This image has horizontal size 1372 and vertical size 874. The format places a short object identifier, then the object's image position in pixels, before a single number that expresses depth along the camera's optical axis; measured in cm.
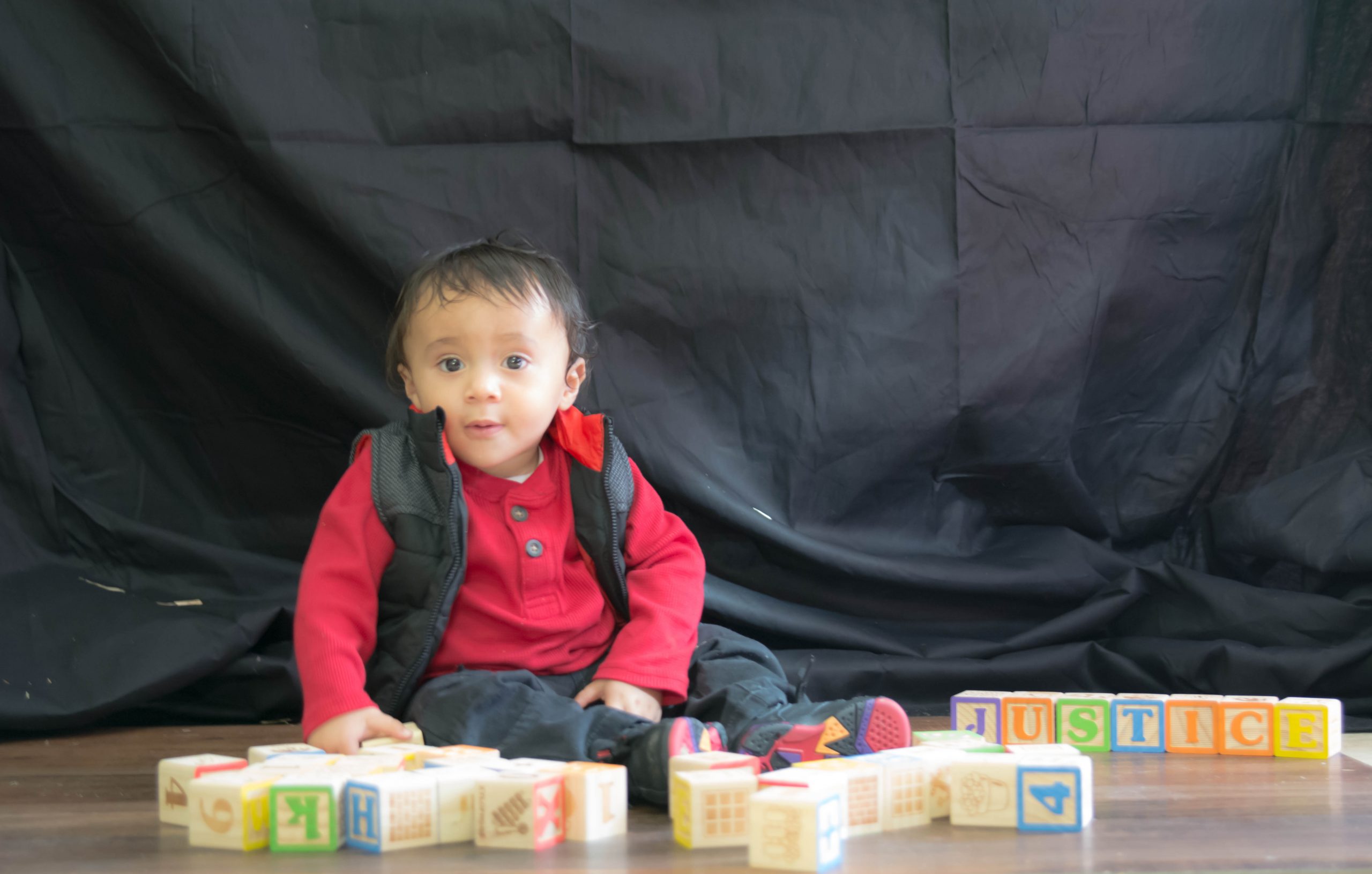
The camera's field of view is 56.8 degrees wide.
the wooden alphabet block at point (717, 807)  105
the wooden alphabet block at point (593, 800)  106
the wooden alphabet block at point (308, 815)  104
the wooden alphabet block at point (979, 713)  148
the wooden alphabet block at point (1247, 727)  143
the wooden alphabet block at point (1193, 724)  144
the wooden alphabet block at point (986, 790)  110
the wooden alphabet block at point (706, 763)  110
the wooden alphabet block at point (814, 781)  102
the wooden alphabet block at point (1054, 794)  109
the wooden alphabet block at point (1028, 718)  147
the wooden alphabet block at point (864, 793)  108
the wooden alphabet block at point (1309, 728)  140
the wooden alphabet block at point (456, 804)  107
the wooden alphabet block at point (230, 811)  105
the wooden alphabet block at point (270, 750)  122
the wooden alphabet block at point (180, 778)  113
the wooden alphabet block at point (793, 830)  97
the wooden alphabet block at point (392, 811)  104
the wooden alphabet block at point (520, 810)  104
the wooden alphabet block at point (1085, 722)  146
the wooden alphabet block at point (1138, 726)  146
